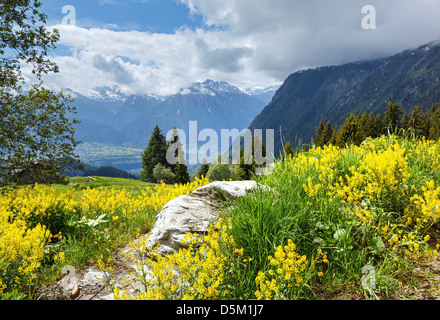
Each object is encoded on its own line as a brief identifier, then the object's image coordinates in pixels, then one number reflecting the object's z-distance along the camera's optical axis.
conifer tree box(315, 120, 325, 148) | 58.71
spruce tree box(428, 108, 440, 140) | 53.33
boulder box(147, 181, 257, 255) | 4.25
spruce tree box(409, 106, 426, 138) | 42.04
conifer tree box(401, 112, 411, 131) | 50.17
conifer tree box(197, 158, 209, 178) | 58.38
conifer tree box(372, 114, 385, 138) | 53.23
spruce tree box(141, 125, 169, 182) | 53.28
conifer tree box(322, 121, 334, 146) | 59.24
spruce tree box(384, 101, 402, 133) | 49.34
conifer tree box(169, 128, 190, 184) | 47.76
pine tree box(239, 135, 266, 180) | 32.76
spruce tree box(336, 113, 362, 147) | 50.03
